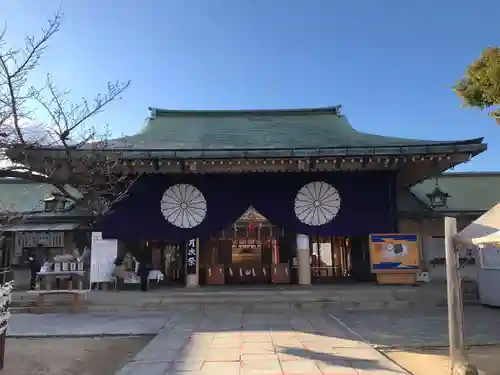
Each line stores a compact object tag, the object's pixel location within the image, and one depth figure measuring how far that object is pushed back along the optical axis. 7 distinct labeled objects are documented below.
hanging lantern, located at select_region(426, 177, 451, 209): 14.70
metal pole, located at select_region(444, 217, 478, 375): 4.82
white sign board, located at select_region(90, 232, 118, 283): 12.27
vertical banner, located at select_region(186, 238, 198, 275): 12.63
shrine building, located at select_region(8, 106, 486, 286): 11.78
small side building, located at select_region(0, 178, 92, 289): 13.16
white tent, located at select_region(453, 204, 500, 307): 10.42
